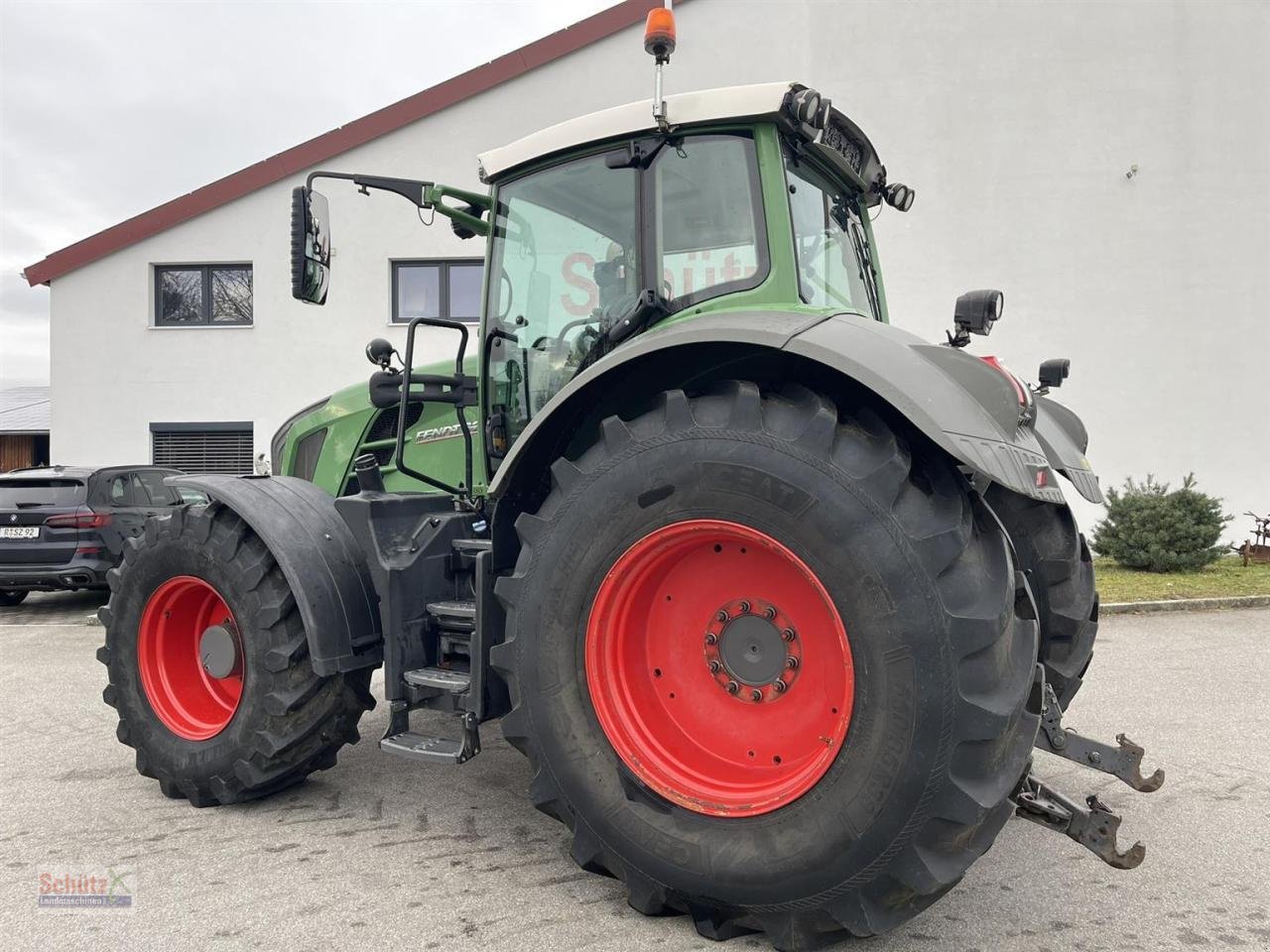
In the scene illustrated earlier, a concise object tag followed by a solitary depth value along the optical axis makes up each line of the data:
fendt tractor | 2.22
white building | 12.41
